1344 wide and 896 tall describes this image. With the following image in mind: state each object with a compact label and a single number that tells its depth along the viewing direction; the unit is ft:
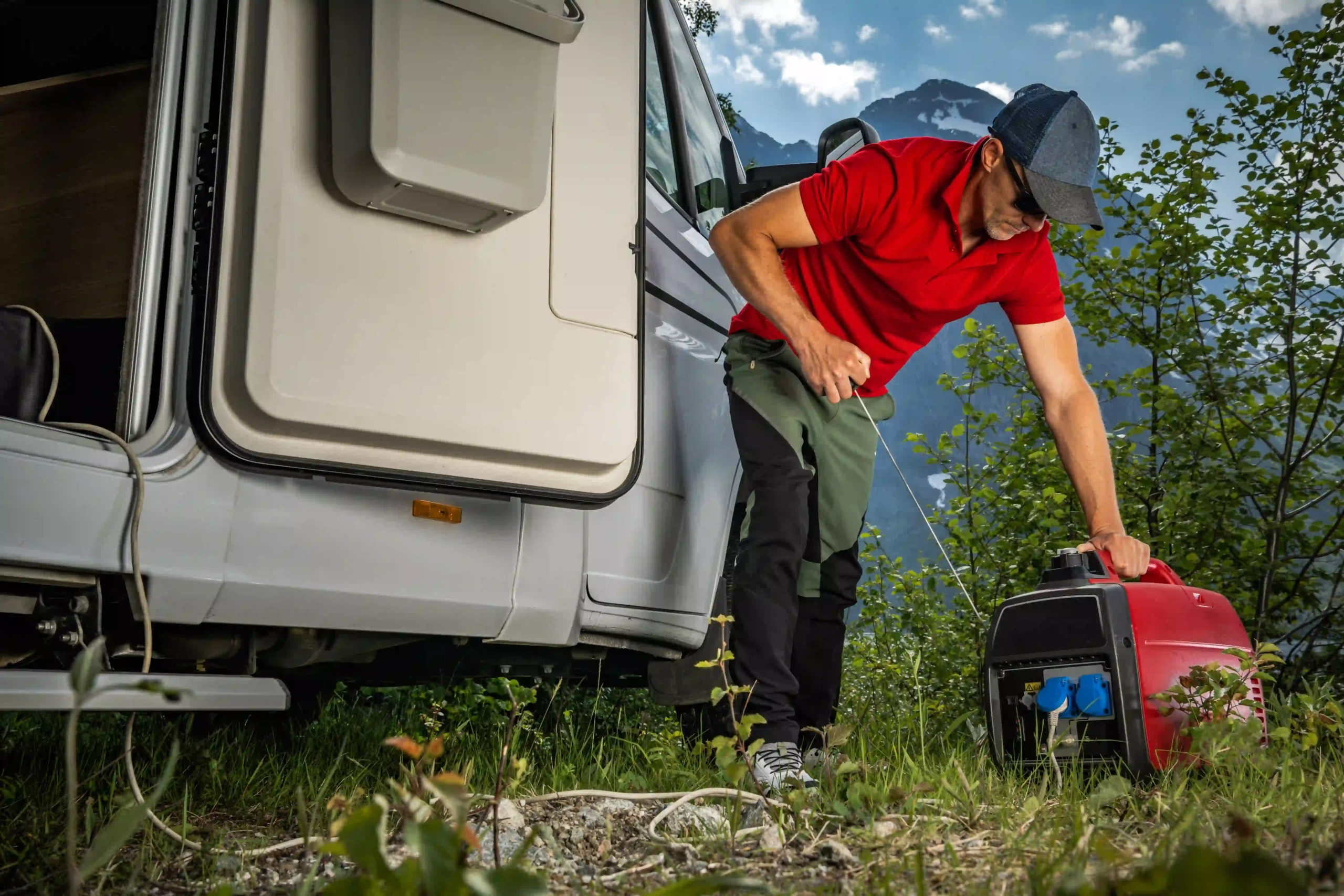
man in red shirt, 7.47
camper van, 5.42
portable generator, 6.80
